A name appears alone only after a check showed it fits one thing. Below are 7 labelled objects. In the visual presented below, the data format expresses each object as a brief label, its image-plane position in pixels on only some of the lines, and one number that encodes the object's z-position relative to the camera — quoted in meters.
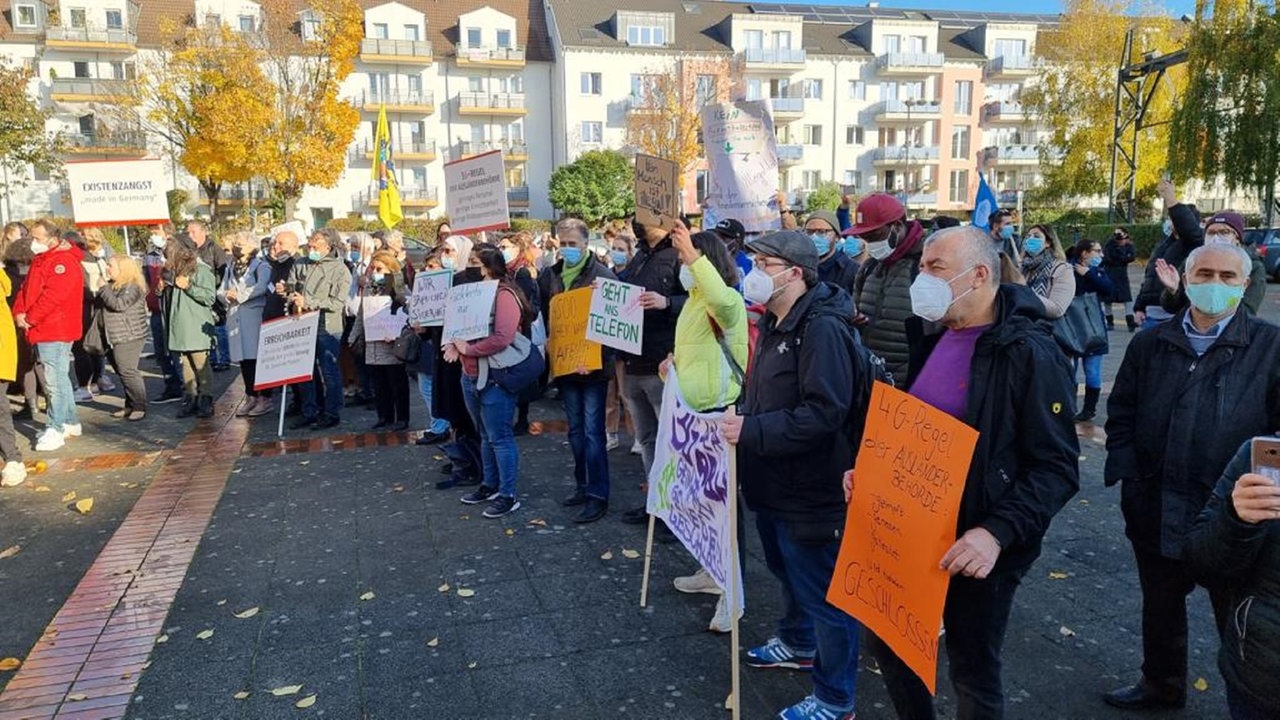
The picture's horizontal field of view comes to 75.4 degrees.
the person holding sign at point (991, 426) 2.54
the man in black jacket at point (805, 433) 3.13
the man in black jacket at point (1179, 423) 2.91
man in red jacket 7.72
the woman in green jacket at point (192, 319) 9.18
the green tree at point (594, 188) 42.19
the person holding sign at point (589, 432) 5.87
